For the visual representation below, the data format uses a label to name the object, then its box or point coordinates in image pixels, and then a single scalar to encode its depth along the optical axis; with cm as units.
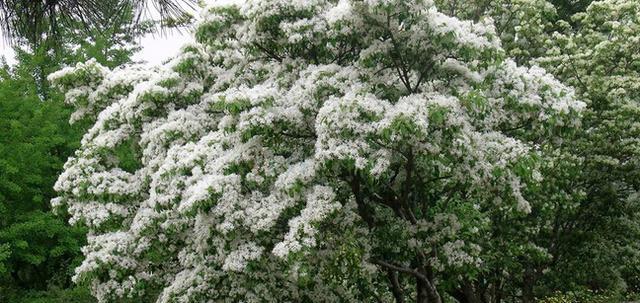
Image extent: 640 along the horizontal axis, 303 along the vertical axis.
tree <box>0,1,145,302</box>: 1584
